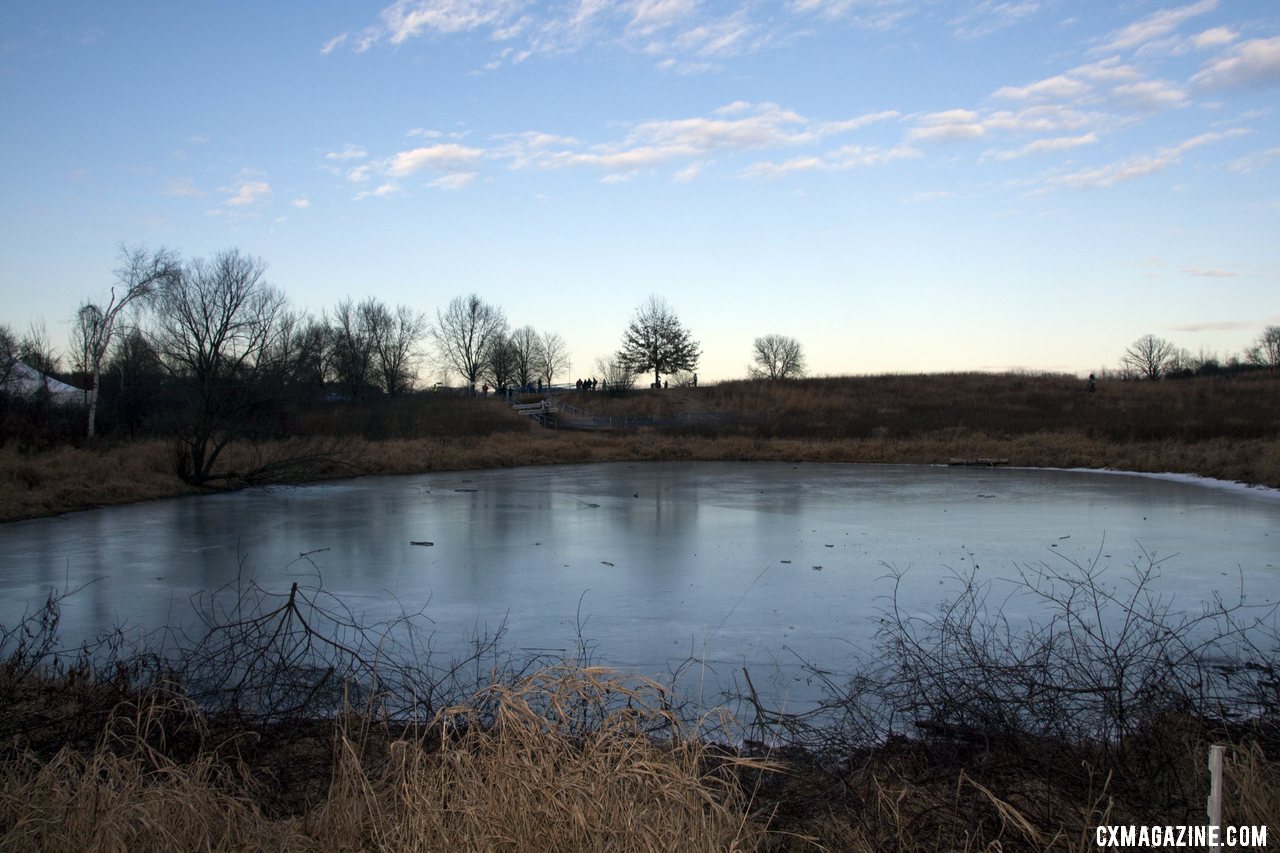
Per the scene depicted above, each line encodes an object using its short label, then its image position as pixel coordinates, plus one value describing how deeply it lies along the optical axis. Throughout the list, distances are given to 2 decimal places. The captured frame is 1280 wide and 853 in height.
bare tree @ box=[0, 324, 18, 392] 24.47
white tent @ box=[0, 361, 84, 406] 25.50
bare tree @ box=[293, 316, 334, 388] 33.22
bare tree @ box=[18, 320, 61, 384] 36.41
